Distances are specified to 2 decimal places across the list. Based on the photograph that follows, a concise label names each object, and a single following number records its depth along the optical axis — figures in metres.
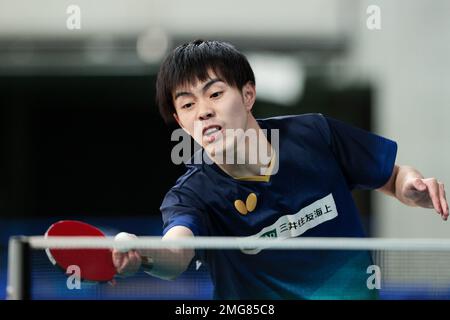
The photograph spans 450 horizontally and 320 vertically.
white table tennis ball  4.57
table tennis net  4.89
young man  5.05
